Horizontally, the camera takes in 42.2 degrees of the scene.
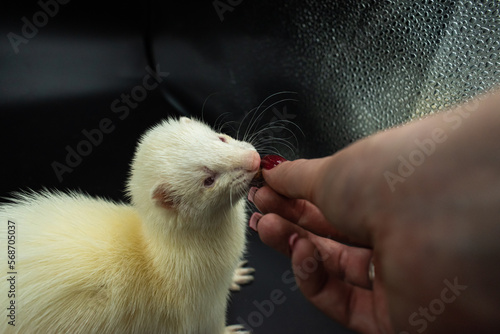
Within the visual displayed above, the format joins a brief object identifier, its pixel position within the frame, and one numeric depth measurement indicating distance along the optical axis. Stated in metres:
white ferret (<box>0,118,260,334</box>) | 0.30
